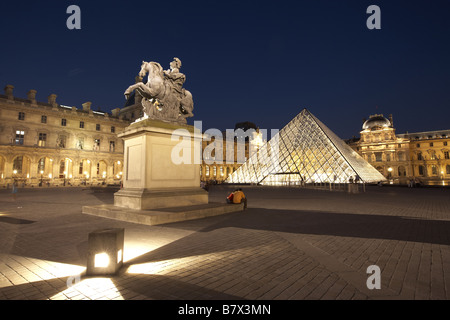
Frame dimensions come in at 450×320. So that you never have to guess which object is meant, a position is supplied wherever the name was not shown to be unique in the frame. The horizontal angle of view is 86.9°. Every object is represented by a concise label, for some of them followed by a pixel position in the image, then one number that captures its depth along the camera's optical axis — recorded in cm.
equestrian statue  702
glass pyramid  2933
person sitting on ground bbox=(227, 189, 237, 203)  828
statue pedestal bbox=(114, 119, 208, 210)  632
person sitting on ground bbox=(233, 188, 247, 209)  822
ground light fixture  266
